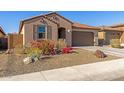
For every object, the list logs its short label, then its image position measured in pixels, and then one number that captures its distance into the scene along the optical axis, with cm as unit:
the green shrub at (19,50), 728
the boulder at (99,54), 676
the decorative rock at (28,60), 541
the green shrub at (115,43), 1131
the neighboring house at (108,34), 1403
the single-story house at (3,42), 1054
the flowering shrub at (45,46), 695
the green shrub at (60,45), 794
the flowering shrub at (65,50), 743
